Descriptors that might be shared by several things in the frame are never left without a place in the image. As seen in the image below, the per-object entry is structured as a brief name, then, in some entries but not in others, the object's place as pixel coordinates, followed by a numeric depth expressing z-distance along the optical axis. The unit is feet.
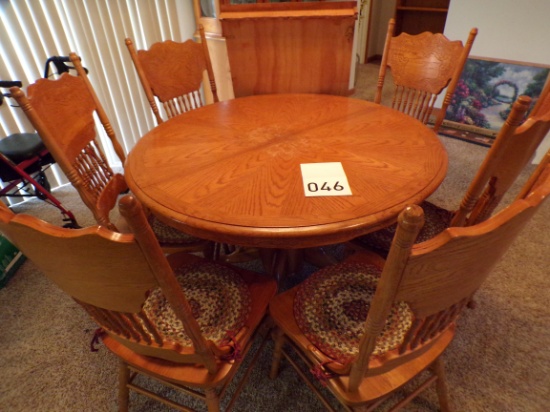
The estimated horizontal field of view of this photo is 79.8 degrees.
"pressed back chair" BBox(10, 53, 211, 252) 3.78
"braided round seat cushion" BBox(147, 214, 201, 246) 4.51
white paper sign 3.27
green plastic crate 6.09
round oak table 2.94
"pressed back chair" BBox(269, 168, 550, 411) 1.75
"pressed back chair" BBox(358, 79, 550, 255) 2.79
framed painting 9.13
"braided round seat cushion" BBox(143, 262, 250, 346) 3.25
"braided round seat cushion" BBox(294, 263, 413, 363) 3.03
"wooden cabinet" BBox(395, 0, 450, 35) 15.34
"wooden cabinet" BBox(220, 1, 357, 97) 6.39
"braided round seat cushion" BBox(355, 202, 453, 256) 4.18
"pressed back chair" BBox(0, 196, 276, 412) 1.86
